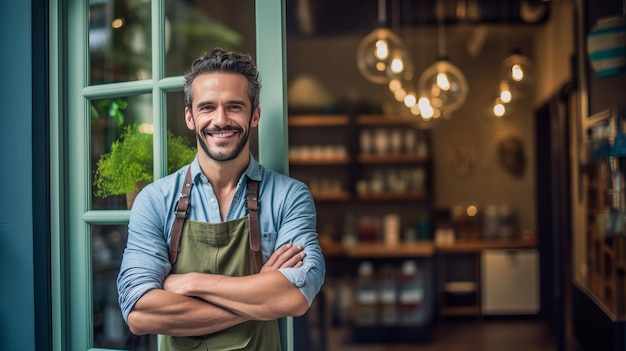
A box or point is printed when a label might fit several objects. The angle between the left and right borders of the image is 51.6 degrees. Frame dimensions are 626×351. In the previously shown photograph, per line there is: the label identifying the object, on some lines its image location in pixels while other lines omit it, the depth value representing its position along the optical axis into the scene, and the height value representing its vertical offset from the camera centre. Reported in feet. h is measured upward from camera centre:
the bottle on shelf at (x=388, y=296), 21.07 -3.76
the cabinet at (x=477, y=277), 25.39 -3.83
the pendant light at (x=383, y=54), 14.06 +2.80
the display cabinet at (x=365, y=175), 26.02 +0.28
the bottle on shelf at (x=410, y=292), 21.09 -3.62
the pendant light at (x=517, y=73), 15.66 +2.64
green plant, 7.14 +0.28
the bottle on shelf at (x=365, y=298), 21.18 -3.84
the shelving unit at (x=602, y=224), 13.03 -1.08
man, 5.77 -0.54
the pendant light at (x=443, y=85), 14.93 +2.22
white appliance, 25.32 -4.03
